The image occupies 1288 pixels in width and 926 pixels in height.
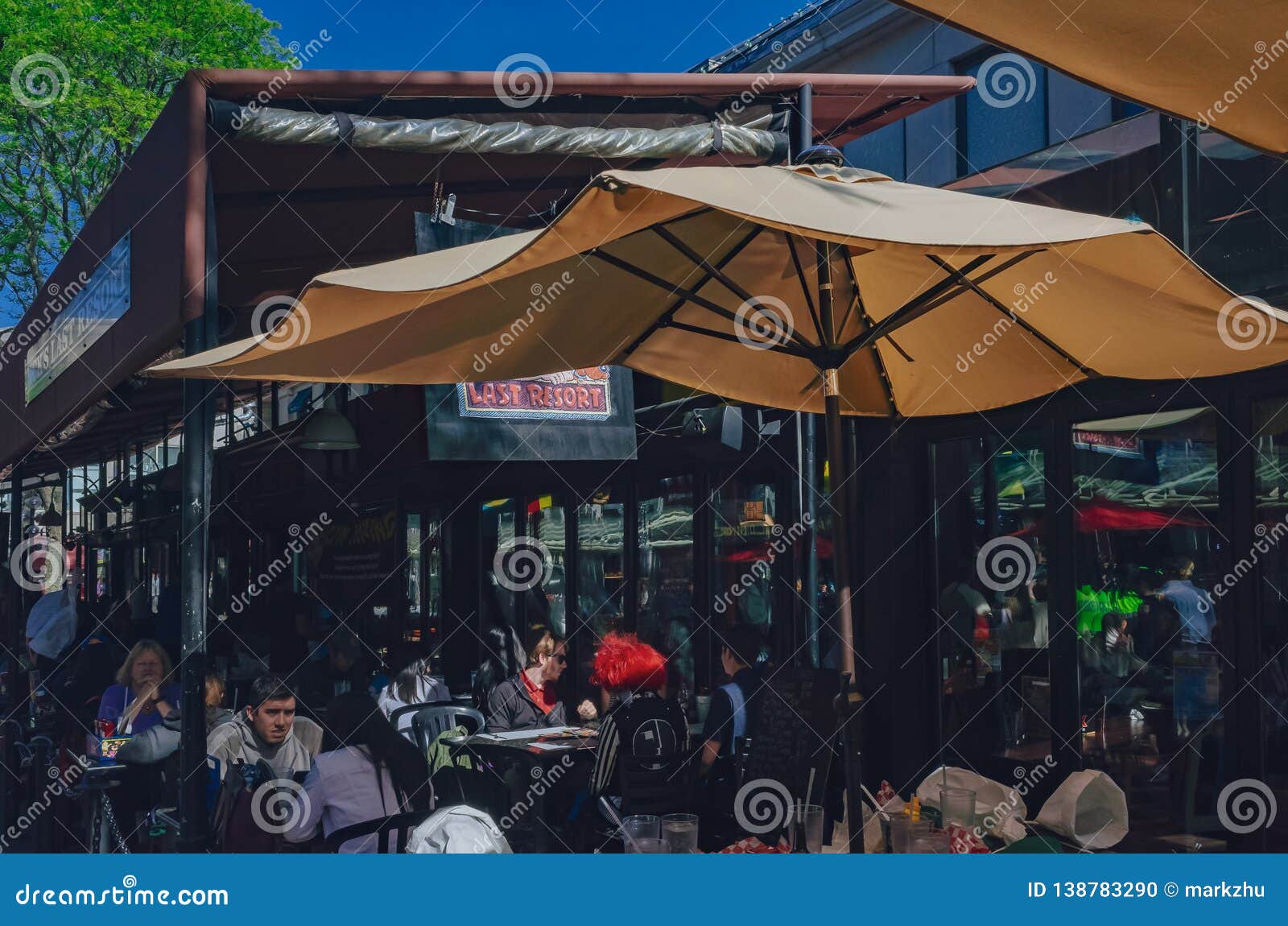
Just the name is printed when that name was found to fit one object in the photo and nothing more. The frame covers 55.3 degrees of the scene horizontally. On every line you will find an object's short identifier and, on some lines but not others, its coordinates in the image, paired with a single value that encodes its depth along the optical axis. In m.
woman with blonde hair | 7.63
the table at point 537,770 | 6.74
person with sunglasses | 8.14
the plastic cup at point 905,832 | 3.74
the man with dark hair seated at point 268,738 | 6.31
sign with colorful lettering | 8.23
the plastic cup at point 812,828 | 3.93
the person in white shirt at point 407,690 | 8.79
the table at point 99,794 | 6.71
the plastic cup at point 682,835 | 3.71
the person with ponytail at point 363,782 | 5.52
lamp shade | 10.44
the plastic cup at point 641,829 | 3.75
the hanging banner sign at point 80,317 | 7.07
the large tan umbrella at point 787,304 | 3.42
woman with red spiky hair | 6.21
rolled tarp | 6.14
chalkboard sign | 5.00
